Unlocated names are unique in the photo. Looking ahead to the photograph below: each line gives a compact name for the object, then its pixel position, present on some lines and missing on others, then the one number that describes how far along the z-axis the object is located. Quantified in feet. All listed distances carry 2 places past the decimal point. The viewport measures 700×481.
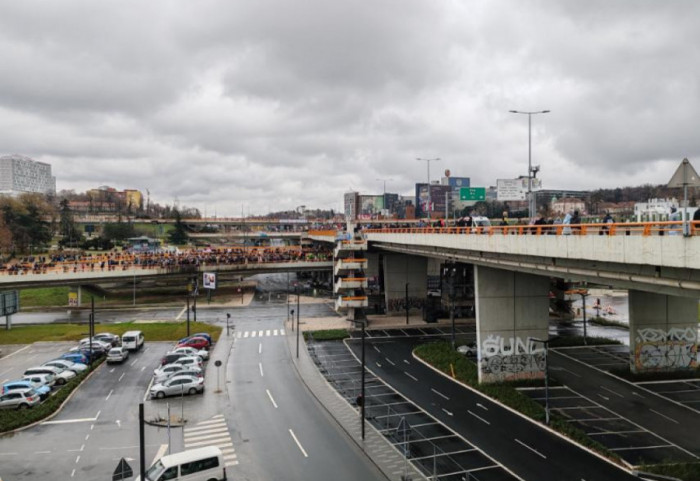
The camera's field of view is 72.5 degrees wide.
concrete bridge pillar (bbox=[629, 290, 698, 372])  128.47
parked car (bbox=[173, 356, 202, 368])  132.13
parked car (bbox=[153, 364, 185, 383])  122.11
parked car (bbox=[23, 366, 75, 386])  125.59
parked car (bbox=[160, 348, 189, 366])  137.90
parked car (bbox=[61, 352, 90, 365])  143.02
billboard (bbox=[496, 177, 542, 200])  148.21
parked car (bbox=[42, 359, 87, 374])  133.91
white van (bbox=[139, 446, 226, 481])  69.72
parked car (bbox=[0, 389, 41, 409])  107.45
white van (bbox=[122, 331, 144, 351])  158.81
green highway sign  190.94
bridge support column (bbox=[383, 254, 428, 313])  231.30
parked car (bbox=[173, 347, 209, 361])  145.28
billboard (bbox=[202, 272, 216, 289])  239.71
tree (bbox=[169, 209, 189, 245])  527.81
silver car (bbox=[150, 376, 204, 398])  113.80
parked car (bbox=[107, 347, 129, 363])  143.33
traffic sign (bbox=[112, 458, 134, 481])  56.90
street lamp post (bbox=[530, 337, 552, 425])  96.63
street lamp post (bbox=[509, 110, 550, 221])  119.34
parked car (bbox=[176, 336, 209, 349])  157.84
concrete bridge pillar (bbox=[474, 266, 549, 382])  121.60
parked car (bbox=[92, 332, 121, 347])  164.13
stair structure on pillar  209.05
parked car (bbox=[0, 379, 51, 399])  110.92
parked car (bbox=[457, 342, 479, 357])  151.84
